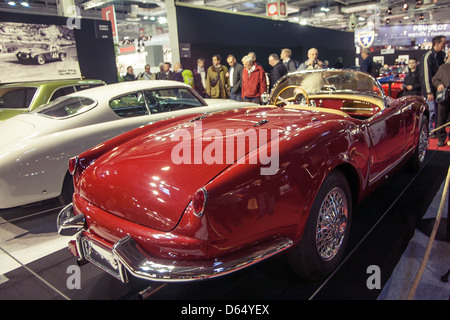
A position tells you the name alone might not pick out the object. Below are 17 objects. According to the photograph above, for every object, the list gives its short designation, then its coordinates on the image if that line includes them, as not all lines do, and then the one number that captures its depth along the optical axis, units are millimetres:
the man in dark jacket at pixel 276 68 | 6887
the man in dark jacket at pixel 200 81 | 9359
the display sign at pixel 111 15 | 11492
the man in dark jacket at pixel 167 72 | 9000
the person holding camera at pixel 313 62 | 6037
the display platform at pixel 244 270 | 2061
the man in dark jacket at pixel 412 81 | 6646
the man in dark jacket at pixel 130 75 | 11227
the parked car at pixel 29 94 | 4902
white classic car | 3027
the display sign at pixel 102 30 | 9680
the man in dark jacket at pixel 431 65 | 5223
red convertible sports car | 1572
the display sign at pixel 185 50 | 10086
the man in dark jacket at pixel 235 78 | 7688
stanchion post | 2534
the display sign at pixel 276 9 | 16141
